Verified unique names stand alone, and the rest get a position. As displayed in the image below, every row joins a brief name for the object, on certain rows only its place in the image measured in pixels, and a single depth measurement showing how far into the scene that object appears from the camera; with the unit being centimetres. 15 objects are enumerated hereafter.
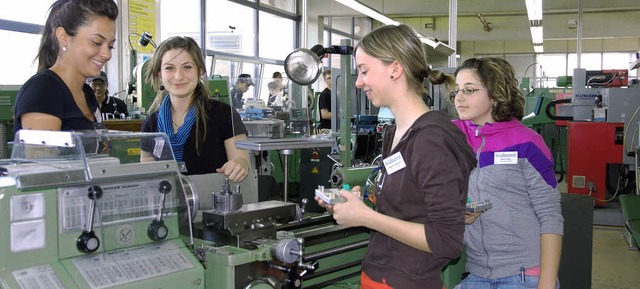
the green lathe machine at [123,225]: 102
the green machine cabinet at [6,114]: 309
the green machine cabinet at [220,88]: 369
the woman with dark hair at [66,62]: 136
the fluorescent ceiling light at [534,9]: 727
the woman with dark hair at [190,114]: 180
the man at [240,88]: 404
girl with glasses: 145
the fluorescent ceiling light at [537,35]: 962
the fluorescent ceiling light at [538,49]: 1289
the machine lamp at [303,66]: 250
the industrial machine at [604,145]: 498
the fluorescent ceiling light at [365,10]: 615
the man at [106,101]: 400
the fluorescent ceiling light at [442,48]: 655
